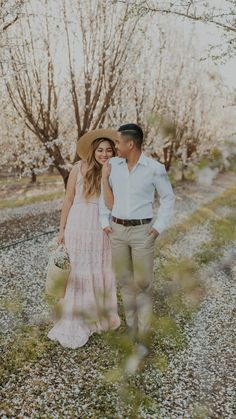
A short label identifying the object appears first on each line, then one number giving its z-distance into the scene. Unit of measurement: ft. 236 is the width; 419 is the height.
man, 15.42
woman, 17.17
